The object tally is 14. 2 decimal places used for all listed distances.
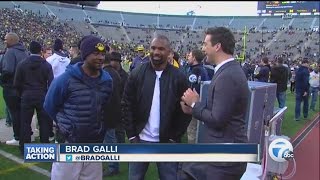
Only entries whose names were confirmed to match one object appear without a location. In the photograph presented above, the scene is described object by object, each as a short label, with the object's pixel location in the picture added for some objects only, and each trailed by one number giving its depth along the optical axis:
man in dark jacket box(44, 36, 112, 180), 2.65
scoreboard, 51.53
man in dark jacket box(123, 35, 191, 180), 2.84
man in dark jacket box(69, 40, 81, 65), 5.32
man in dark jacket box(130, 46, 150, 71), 6.66
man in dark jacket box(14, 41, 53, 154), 4.59
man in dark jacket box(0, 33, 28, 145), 5.02
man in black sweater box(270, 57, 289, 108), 9.15
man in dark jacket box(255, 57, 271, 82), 9.65
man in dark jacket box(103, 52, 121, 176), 3.96
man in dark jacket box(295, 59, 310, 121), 9.39
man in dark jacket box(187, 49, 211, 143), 5.16
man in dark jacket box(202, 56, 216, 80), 6.20
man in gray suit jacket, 2.30
